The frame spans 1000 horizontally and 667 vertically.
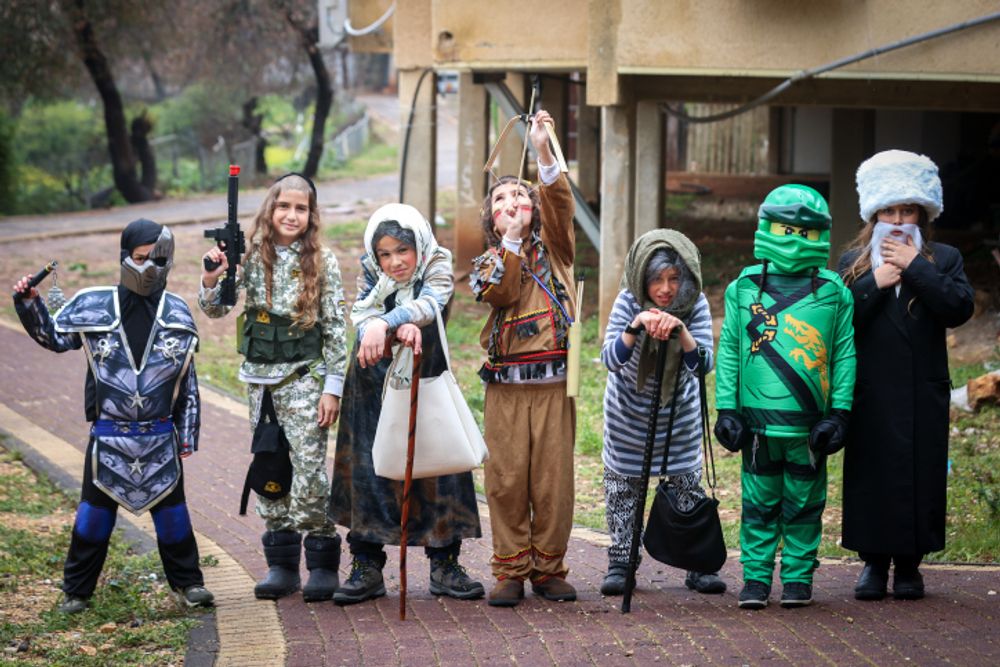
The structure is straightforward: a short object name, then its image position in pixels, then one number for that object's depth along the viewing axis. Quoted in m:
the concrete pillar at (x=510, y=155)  17.97
